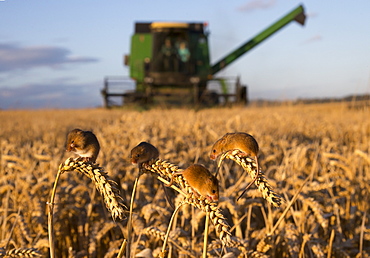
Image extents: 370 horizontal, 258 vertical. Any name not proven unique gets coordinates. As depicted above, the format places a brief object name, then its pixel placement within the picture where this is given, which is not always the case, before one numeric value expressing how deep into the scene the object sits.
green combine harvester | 13.77
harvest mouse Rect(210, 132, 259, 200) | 0.70
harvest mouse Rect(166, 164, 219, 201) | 0.65
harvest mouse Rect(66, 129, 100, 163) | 0.75
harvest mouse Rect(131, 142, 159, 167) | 0.73
